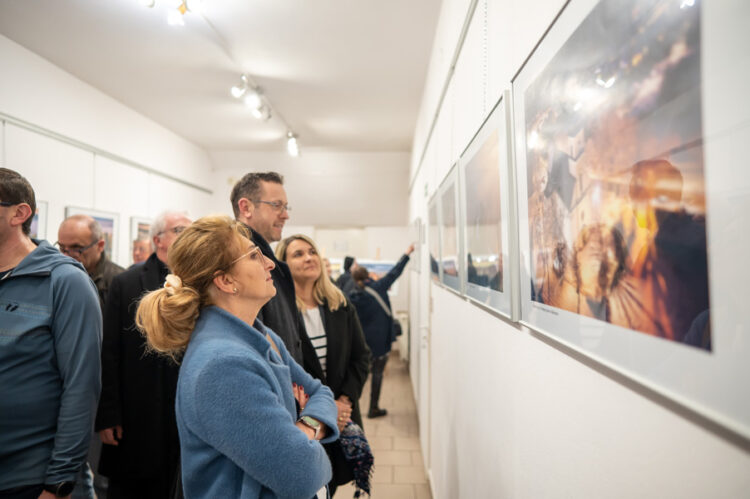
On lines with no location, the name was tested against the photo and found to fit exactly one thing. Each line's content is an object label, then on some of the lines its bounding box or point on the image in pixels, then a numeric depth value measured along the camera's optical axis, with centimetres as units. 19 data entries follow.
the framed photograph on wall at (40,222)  376
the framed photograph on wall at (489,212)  114
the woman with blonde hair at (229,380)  97
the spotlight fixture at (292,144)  643
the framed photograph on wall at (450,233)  202
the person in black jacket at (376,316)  456
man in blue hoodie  146
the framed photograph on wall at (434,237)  290
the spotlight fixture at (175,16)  285
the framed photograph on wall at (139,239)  538
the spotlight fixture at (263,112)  485
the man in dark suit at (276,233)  182
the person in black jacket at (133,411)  195
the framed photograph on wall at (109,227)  471
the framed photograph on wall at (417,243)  457
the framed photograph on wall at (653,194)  40
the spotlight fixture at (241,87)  429
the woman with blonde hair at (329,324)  229
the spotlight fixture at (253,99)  457
